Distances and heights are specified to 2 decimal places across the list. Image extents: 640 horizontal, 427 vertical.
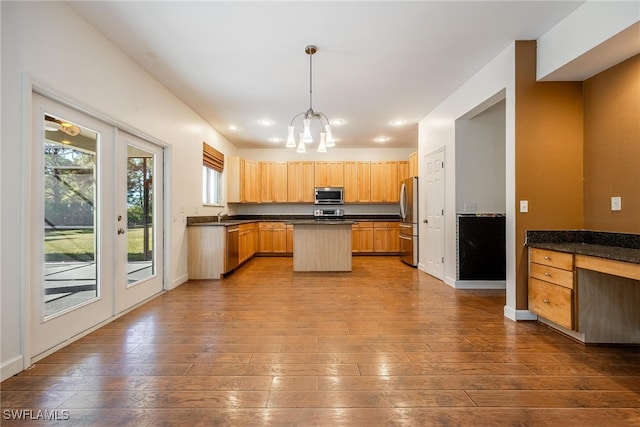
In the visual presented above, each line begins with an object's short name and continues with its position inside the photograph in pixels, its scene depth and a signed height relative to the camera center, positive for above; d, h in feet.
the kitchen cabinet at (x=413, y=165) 20.26 +3.38
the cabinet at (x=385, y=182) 24.84 +2.62
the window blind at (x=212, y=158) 18.28 +3.69
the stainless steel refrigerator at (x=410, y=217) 18.70 -0.21
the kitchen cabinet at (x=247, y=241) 19.61 -1.87
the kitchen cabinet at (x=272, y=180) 25.09 +2.83
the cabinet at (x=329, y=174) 25.02 +3.31
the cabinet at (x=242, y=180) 23.24 +2.71
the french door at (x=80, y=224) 7.27 -0.27
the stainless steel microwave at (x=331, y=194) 24.90 +1.65
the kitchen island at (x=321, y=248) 17.66 -1.97
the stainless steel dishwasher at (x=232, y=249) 16.52 -1.97
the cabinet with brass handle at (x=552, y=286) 8.09 -2.08
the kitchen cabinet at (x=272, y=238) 24.39 -1.89
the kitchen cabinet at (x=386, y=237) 24.22 -1.84
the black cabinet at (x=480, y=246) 13.66 -1.46
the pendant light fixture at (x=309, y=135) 11.01 +3.13
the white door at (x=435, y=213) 15.28 +0.04
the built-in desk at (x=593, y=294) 7.89 -2.15
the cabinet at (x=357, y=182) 24.97 +2.62
